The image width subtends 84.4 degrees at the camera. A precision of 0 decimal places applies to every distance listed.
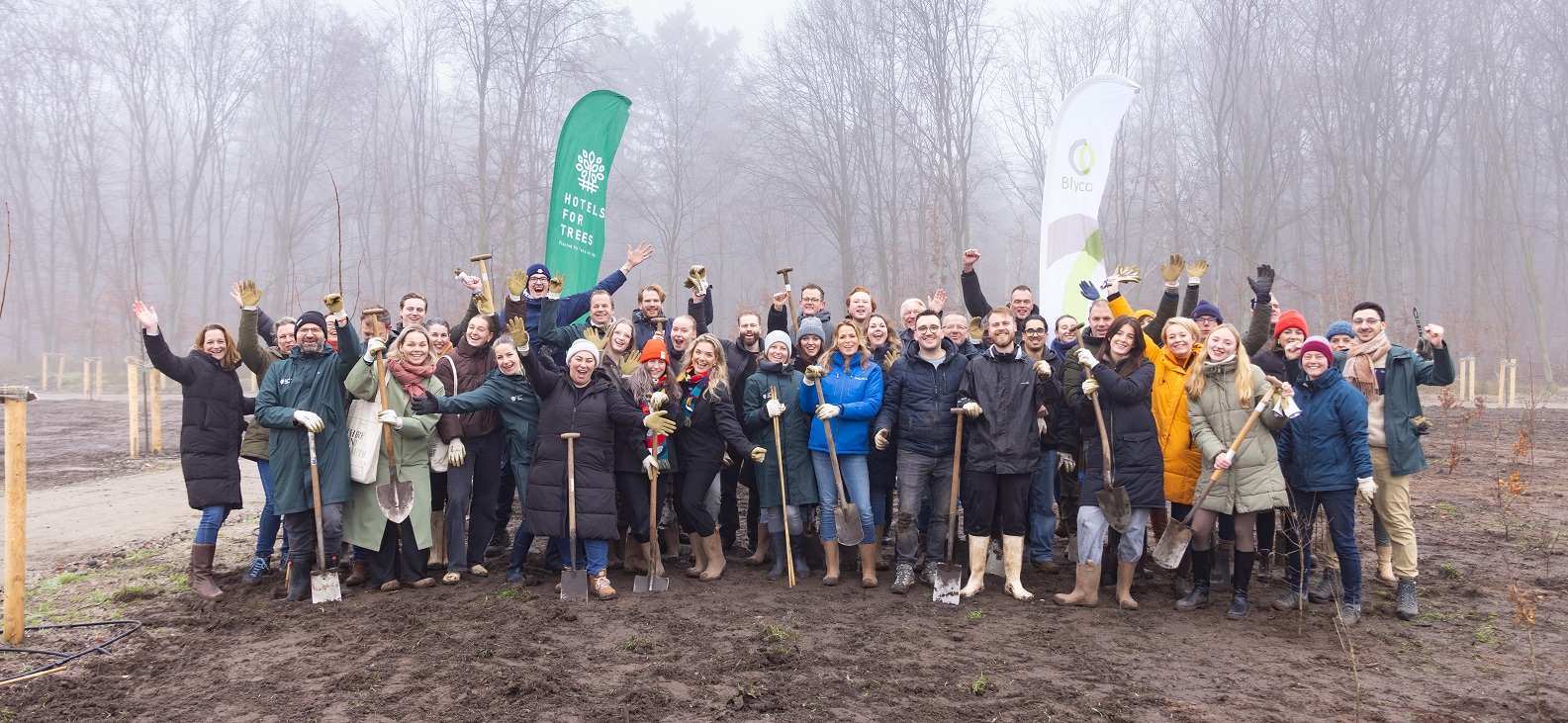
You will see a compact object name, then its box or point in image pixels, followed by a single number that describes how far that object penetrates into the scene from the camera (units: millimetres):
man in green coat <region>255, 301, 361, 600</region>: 5863
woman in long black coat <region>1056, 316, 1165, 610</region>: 5492
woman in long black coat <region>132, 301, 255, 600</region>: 5938
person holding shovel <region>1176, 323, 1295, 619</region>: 5309
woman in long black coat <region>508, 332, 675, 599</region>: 5984
